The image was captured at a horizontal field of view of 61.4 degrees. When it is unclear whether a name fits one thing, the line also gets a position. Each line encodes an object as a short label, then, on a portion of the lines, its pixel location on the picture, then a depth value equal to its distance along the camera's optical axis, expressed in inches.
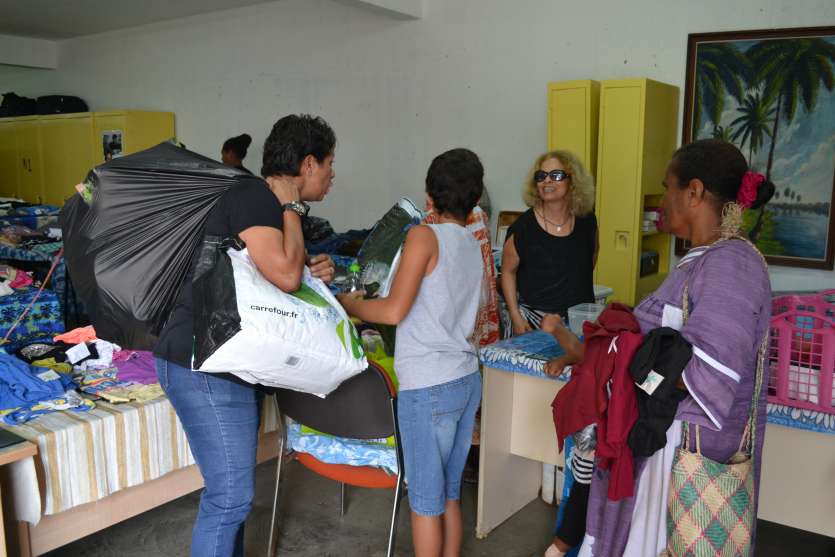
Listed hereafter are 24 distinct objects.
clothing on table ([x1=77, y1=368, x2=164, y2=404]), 89.4
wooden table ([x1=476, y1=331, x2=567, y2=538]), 92.1
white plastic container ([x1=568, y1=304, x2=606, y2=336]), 91.4
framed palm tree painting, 147.8
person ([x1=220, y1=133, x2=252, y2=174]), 206.4
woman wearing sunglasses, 117.5
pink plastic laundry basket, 69.3
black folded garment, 57.0
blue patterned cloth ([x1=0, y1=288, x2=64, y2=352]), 125.8
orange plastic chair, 76.9
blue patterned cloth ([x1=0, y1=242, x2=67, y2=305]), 173.3
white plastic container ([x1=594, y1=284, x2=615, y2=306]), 133.6
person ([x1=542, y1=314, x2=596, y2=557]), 71.6
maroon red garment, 60.4
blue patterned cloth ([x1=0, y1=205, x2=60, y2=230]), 196.4
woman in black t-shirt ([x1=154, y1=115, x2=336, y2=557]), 65.3
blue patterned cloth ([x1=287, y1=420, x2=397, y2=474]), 82.7
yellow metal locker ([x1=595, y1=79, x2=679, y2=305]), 152.2
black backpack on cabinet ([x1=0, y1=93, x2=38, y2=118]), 323.3
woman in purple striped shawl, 56.9
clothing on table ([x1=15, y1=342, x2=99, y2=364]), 97.8
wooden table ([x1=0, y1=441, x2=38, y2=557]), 70.2
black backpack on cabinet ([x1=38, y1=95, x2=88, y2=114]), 310.2
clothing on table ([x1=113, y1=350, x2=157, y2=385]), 95.7
